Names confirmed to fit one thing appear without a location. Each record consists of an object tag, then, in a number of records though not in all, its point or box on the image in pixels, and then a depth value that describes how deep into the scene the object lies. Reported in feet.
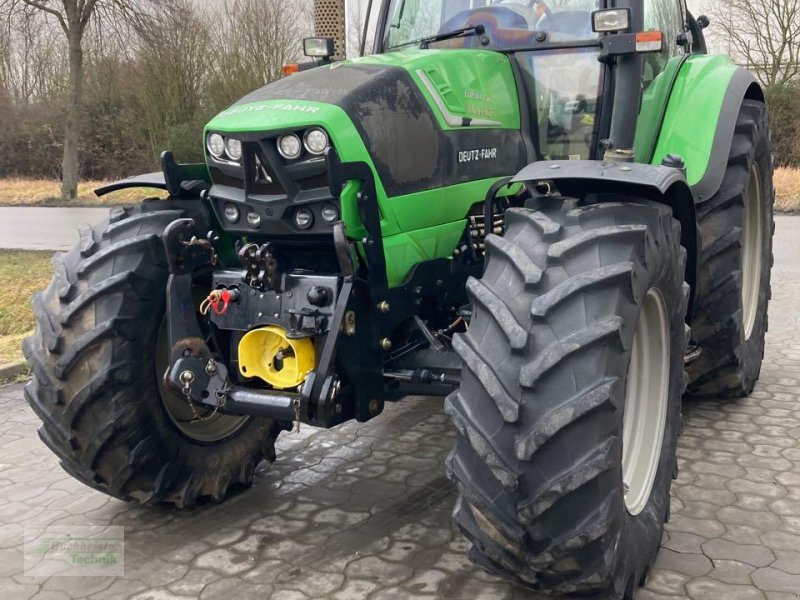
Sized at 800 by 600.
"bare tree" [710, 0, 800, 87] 60.80
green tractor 8.00
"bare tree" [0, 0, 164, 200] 56.65
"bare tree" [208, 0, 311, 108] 67.51
